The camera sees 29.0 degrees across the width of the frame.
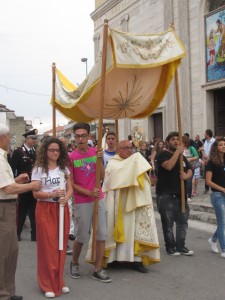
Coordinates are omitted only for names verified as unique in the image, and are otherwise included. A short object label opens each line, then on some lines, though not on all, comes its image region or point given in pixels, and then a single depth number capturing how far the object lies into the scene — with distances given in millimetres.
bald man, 5742
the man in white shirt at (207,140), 12888
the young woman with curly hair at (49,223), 4805
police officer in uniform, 8117
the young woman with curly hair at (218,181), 6438
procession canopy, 5598
